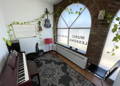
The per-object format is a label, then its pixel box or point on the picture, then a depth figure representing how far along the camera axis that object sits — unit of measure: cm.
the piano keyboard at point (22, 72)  101
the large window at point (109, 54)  170
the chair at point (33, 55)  271
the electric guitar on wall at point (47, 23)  326
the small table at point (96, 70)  203
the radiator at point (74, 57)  229
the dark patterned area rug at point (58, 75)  179
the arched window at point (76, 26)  231
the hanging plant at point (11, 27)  261
